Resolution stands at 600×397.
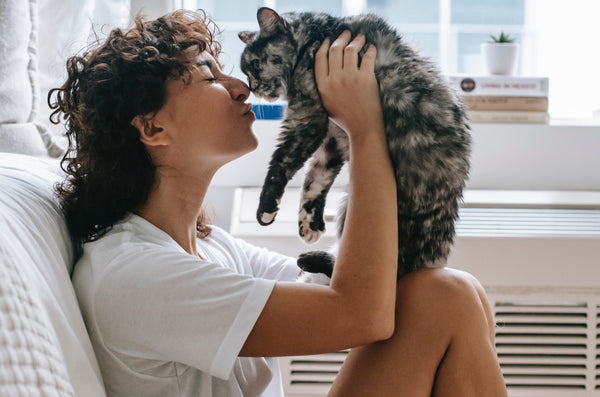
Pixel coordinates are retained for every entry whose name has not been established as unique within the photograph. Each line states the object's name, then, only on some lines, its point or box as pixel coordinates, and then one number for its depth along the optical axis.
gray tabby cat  1.10
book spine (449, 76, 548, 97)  2.07
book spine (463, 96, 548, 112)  2.08
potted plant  2.15
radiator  1.72
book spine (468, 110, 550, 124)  2.09
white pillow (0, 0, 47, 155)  1.47
